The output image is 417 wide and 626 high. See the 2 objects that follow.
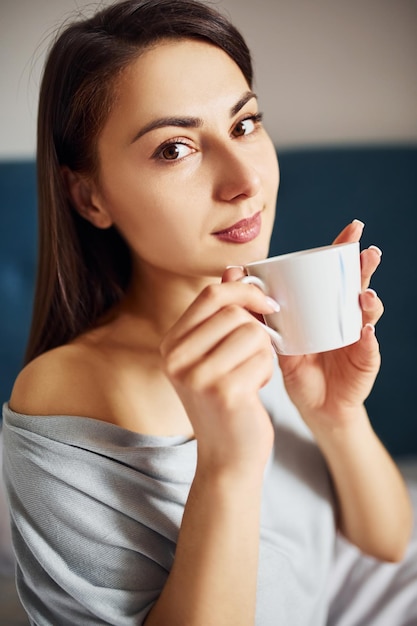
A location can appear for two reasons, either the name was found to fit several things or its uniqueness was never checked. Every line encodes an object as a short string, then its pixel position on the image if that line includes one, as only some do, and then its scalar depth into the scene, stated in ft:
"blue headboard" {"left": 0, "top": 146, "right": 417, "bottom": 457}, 4.57
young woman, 2.18
